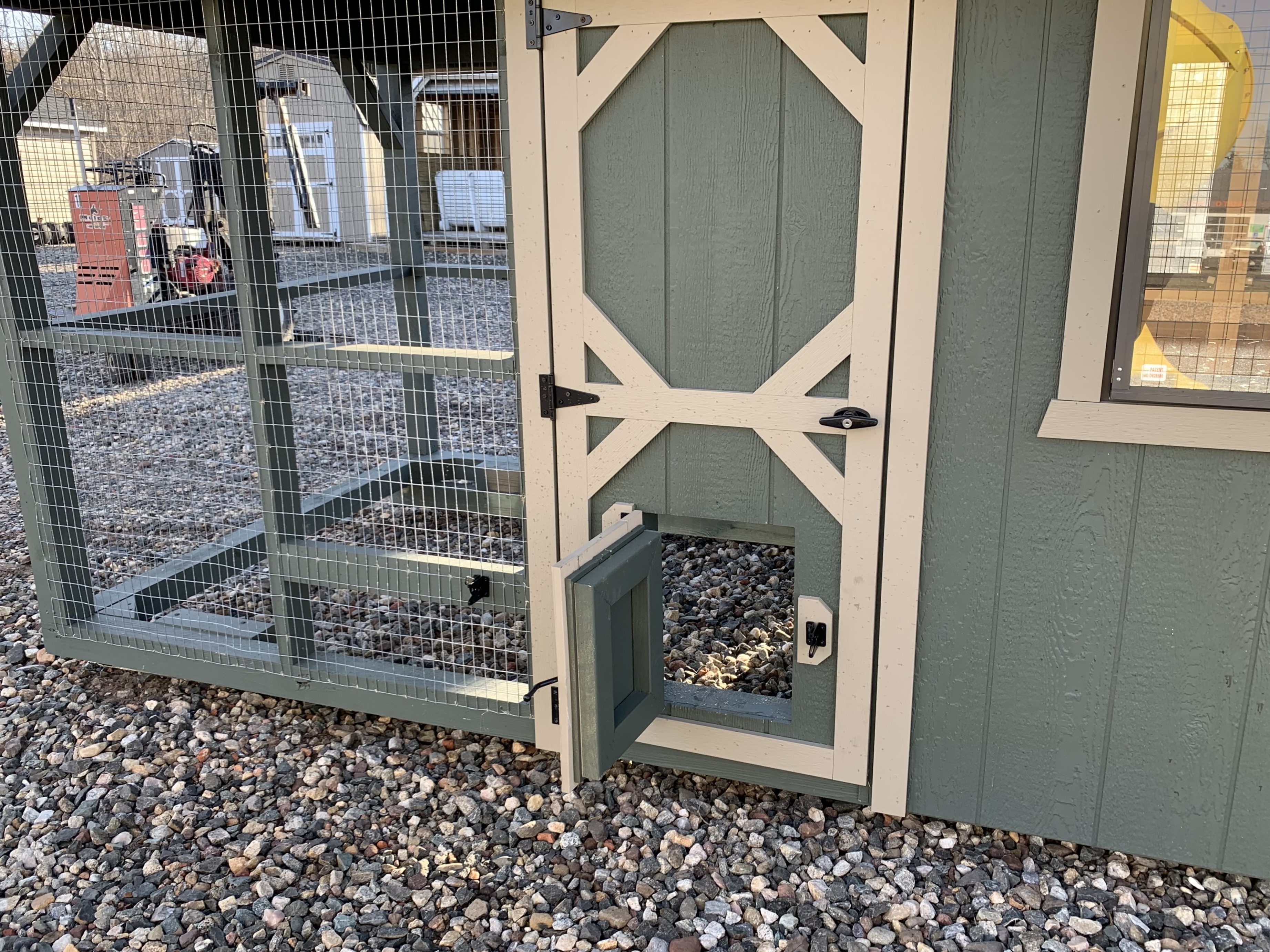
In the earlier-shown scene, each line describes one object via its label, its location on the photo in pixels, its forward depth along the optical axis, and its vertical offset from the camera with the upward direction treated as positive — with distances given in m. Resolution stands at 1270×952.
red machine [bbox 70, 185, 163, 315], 7.53 -0.27
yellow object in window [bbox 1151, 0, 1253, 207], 2.10 +0.21
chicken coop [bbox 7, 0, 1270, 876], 2.26 -0.43
